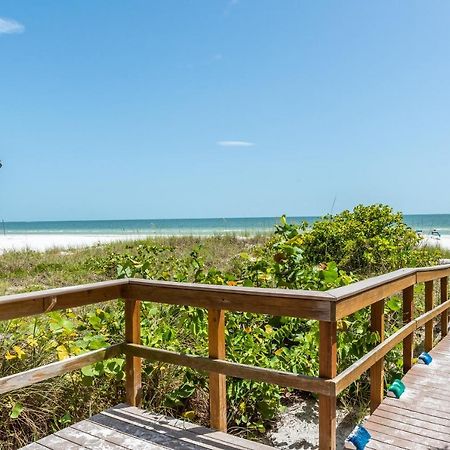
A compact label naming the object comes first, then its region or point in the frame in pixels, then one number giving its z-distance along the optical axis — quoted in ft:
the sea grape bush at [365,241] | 27.78
